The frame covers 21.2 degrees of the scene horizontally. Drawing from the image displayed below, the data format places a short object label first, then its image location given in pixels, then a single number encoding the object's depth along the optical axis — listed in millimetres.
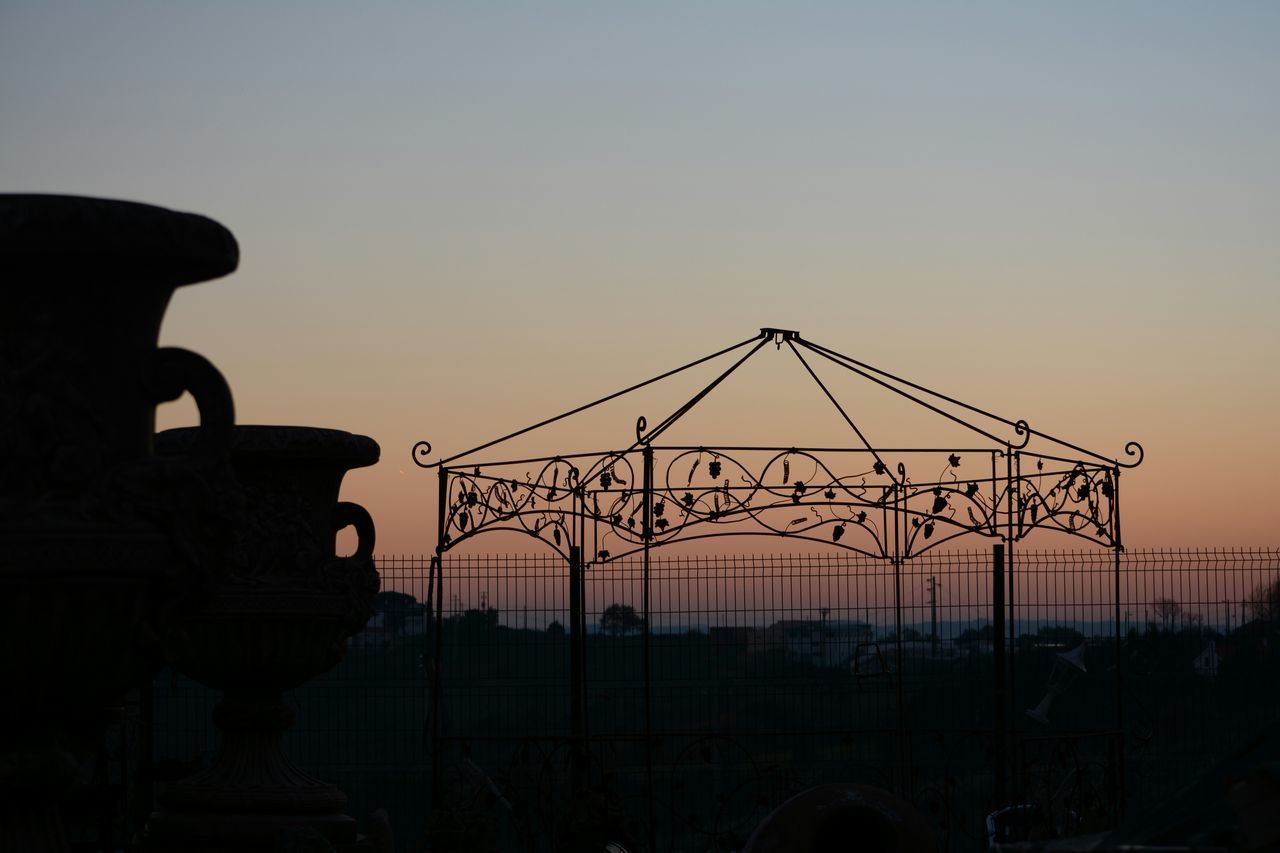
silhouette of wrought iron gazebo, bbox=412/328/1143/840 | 20179
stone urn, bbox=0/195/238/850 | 9686
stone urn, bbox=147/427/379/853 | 17731
